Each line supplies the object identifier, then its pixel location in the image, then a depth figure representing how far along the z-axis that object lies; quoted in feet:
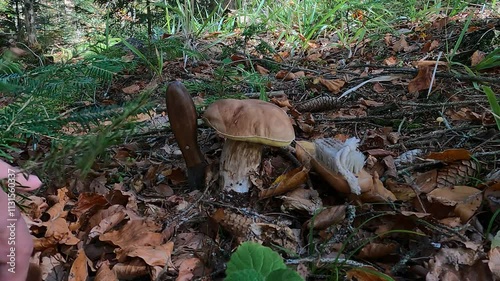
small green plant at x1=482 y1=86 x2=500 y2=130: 1.30
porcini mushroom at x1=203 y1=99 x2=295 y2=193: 1.19
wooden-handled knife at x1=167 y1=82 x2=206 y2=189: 1.26
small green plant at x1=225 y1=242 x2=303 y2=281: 0.85
